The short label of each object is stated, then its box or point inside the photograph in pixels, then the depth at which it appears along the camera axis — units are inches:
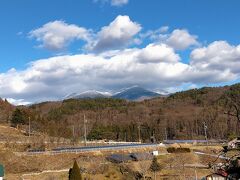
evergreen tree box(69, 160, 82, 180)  1440.9
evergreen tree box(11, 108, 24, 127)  4306.1
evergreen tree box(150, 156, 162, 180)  2031.3
